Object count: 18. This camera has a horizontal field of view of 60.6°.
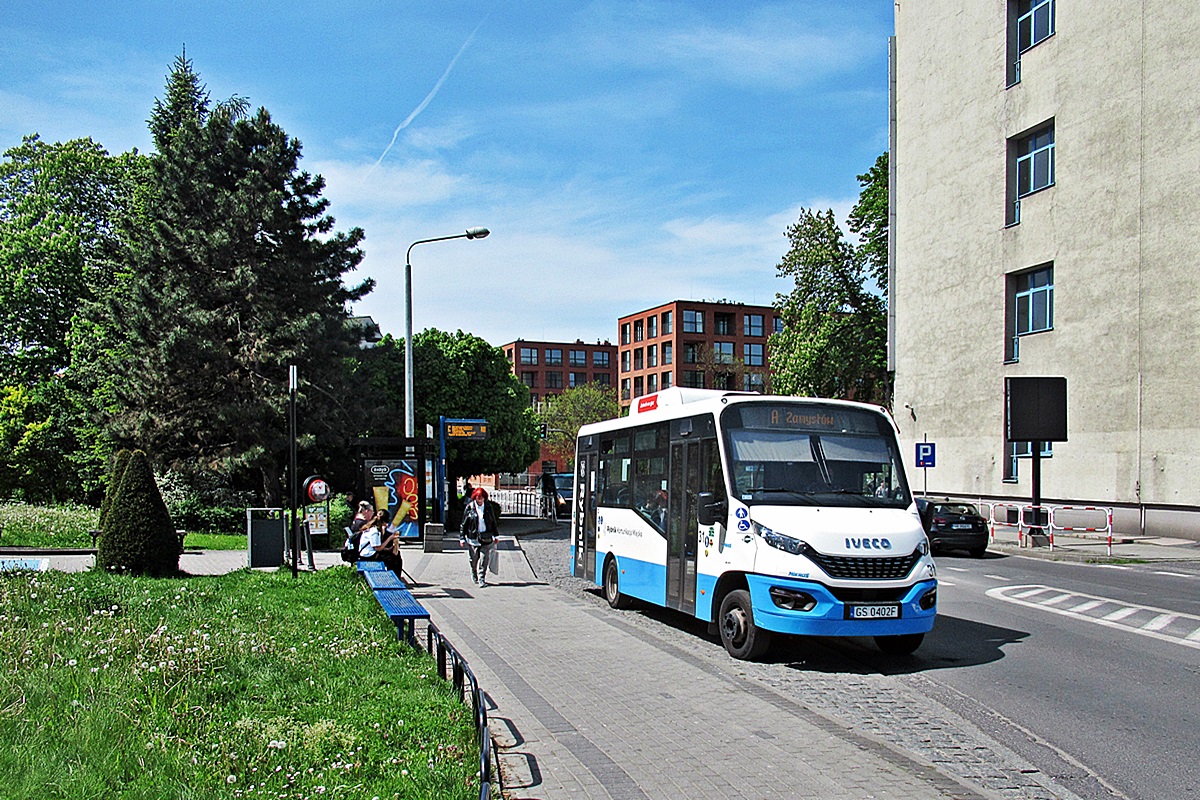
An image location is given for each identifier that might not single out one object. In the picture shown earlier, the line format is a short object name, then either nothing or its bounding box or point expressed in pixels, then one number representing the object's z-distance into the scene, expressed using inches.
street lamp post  1044.5
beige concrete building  1153.4
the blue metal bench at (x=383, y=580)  481.4
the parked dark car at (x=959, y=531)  983.0
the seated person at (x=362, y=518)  705.0
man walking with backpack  663.8
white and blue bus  386.3
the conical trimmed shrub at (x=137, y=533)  584.4
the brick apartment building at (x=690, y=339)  3900.1
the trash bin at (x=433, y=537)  921.5
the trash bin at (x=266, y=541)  691.4
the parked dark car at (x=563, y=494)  1692.9
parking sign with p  1234.6
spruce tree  1117.7
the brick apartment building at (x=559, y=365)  4768.7
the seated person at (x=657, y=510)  497.7
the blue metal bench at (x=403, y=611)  372.2
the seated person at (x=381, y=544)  625.4
